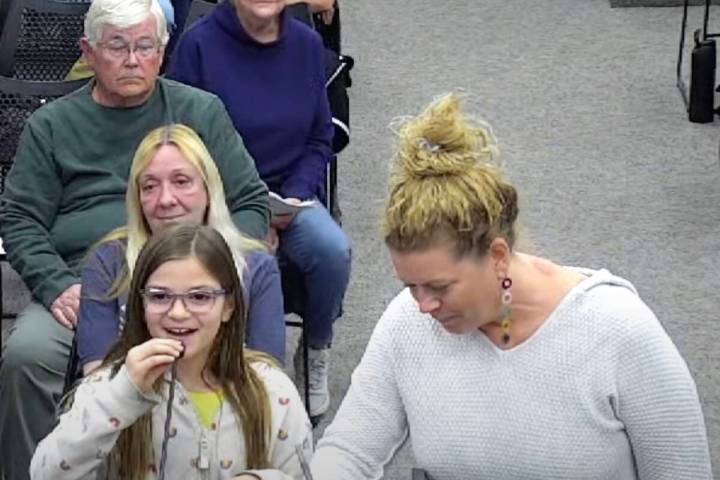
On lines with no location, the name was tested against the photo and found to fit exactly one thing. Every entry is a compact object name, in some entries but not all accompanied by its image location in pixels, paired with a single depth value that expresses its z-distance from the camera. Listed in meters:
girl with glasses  5.14
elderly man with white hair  6.93
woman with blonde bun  4.73
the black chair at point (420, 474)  5.07
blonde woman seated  6.21
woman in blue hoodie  7.91
